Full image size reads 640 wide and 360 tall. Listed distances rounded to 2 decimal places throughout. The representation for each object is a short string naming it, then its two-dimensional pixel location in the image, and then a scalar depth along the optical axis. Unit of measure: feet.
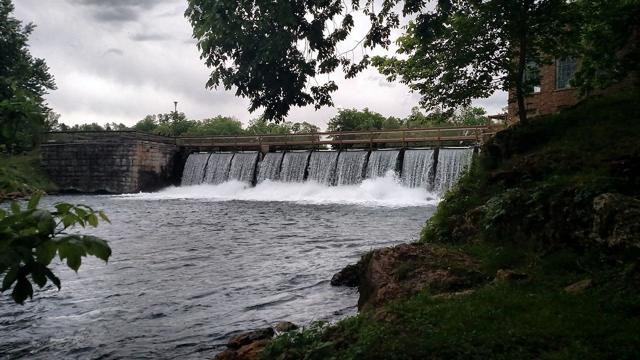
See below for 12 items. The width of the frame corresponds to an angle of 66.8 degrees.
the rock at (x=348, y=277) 33.22
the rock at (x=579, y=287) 16.61
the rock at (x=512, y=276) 19.30
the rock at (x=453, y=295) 18.86
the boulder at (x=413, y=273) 21.84
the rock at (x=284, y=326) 23.89
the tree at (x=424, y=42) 21.74
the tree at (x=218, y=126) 303.89
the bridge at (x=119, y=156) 142.10
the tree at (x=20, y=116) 9.20
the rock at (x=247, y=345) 19.42
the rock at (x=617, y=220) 17.90
